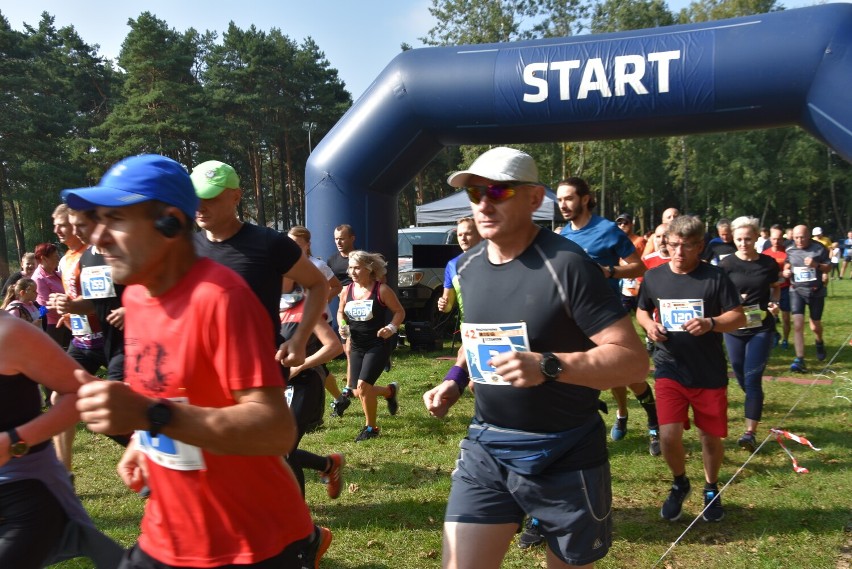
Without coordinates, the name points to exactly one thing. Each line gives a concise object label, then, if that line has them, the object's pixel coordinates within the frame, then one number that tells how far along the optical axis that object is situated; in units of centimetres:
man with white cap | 239
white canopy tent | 1903
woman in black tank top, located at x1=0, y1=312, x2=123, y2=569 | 230
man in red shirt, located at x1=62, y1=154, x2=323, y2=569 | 160
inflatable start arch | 780
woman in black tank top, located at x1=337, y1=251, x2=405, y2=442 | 650
